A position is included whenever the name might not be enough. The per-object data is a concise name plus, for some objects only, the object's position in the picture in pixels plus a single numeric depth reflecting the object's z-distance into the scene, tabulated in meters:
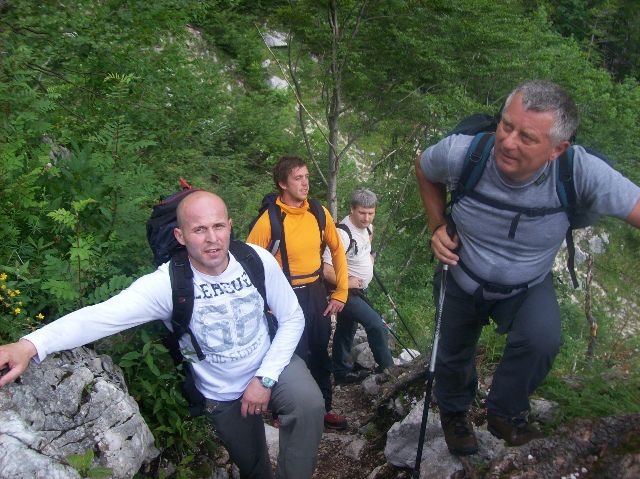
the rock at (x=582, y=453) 2.38
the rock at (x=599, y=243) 19.50
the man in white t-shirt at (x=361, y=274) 5.91
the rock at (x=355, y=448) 4.73
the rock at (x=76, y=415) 2.45
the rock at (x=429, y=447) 3.51
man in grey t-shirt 2.63
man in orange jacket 4.76
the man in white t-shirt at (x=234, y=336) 2.99
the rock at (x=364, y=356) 7.12
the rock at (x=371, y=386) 6.06
